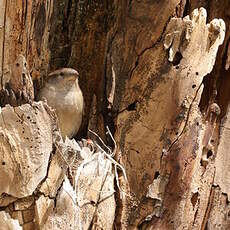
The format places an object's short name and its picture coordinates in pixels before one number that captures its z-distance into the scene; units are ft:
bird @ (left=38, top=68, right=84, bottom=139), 18.11
